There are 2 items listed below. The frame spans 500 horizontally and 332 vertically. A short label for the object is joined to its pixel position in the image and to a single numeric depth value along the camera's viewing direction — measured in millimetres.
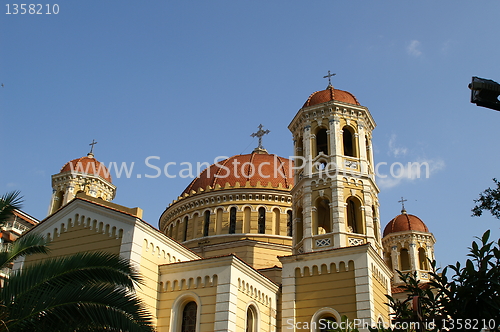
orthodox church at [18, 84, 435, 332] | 19094
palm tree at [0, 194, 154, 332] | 10859
